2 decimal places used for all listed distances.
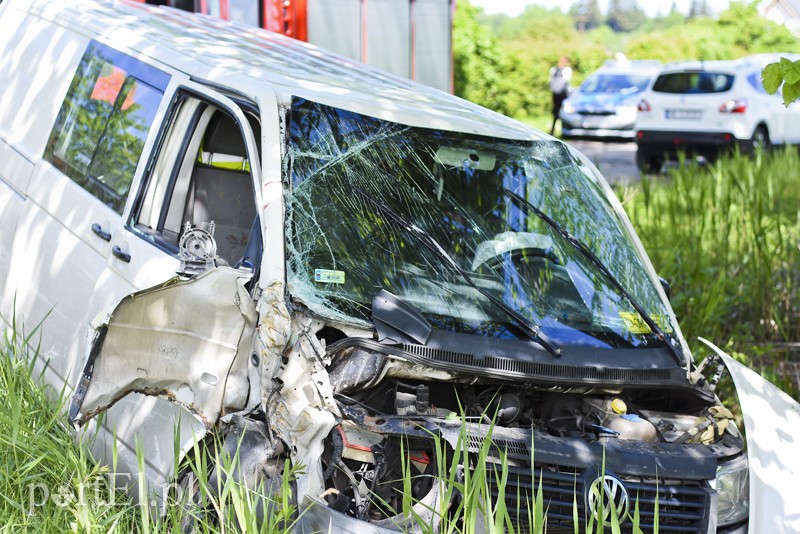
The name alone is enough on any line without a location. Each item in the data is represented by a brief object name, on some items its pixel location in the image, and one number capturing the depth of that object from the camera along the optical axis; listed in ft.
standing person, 75.92
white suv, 55.31
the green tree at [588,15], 304.24
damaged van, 11.57
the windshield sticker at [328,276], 12.24
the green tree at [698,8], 290.03
